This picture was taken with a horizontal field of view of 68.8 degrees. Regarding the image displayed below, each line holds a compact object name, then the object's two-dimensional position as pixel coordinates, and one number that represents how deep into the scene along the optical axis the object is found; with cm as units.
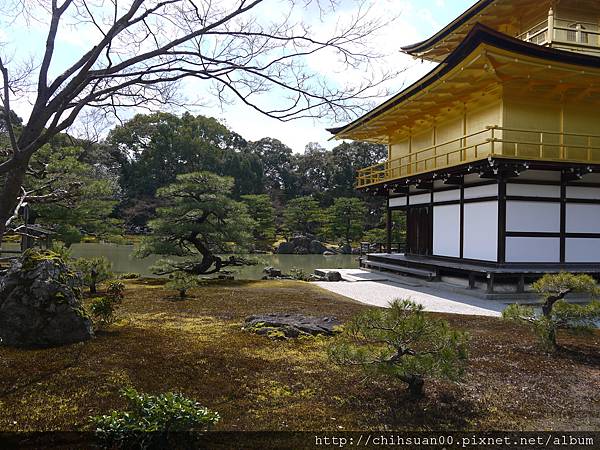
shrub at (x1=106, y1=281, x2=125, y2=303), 633
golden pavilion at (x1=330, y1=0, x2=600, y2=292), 1037
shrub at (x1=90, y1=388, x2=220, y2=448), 258
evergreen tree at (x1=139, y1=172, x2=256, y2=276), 1299
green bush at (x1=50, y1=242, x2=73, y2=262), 854
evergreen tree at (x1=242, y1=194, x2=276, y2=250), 3372
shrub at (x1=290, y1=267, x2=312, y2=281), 1522
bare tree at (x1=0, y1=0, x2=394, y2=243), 347
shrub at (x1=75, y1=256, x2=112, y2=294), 854
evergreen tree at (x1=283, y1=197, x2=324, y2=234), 3559
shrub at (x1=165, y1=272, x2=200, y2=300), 858
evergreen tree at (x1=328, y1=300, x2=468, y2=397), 349
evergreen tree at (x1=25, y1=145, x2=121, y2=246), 1319
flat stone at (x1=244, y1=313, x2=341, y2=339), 570
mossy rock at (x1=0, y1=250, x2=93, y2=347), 461
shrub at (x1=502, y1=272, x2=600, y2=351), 520
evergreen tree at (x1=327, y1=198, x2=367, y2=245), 3347
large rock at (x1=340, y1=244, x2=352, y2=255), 3259
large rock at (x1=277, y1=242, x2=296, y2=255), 3253
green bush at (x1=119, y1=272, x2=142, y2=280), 1328
